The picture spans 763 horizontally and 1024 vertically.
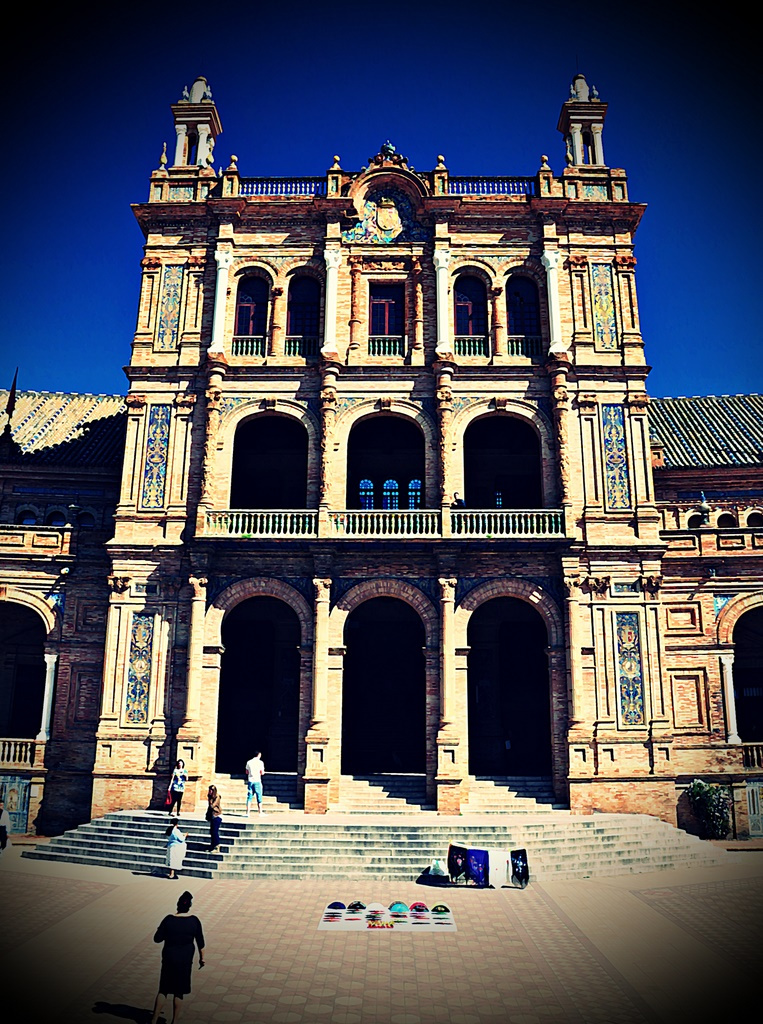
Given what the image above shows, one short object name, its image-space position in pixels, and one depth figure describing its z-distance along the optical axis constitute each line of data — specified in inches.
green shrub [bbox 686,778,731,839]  967.0
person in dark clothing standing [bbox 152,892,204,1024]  382.3
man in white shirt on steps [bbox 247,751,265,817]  903.1
